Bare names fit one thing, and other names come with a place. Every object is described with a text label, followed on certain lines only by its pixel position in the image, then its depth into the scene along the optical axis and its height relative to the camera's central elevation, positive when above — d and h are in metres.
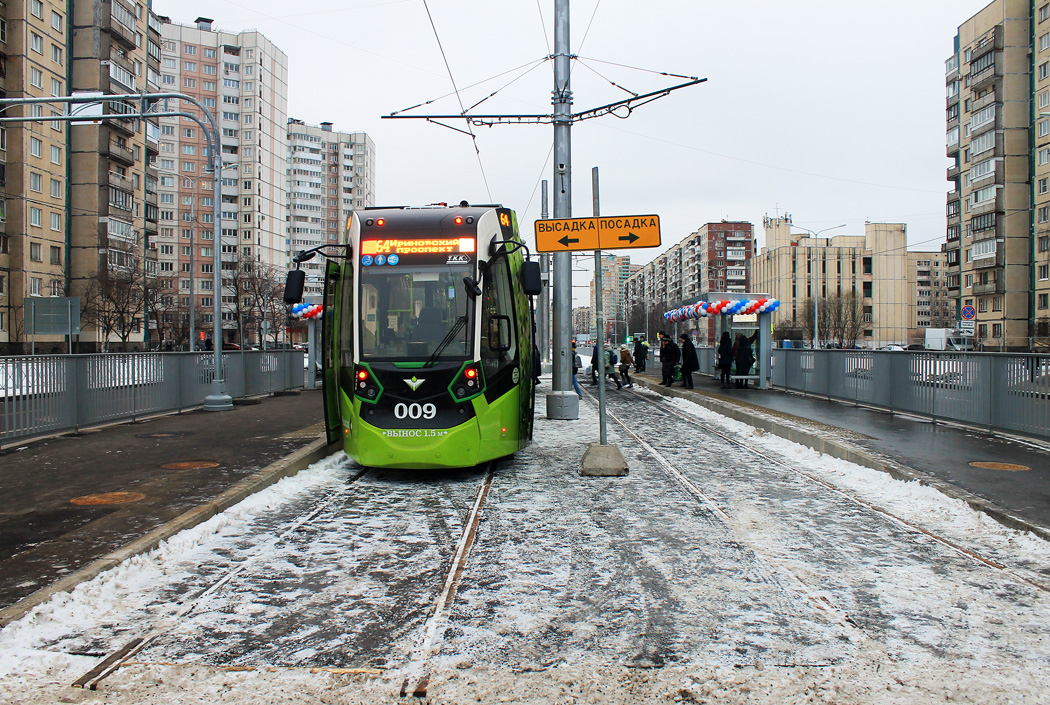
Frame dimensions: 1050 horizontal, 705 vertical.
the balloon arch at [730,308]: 25.77 +1.34
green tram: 9.30 +0.11
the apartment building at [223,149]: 99.81 +24.43
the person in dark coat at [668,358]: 27.12 -0.28
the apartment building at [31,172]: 52.06 +11.55
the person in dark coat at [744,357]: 26.44 -0.24
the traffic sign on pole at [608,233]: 10.60 +1.50
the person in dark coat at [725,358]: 26.38 -0.28
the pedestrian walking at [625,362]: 28.38 -0.43
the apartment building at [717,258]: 147.62 +16.44
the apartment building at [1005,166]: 62.56 +14.50
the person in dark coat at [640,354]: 37.91 -0.21
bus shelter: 25.59 +0.97
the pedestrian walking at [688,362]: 26.25 -0.40
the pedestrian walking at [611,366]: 27.30 -0.55
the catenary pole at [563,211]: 16.41 +2.78
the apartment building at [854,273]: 115.25 +10.73
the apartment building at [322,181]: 128.75 +27.28
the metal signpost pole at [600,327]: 10.17 +0.28
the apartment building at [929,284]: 177.50 +14.27
